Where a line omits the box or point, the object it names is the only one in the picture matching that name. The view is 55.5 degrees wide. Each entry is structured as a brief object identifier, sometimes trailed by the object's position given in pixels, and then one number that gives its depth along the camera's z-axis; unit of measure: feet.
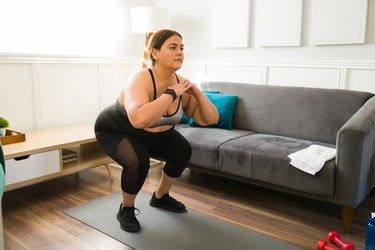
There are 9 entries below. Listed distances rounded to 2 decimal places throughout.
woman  6.30
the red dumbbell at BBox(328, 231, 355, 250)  5.65
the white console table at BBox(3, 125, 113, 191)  7.72
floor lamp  11.09
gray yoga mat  6.39
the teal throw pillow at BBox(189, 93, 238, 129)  9.98
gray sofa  6.72
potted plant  8.50
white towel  6.91
